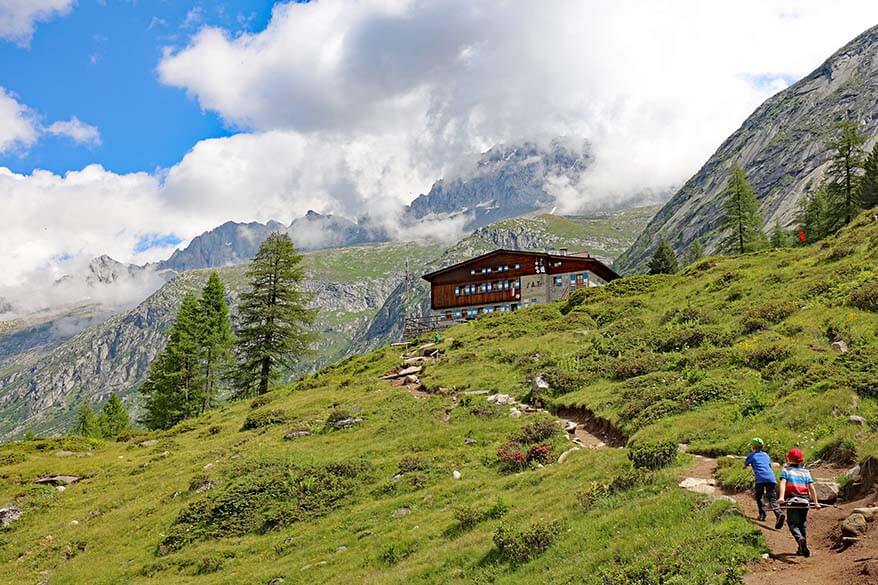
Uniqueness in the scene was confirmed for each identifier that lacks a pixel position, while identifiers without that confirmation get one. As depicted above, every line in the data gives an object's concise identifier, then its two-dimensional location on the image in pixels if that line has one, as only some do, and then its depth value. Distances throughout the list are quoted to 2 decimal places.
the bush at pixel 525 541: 16.41
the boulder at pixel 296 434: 35.81
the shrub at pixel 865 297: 30.22
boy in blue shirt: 14.88
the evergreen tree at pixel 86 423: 92.86
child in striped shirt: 13.29
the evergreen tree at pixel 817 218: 88.19
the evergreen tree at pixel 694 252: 132.88
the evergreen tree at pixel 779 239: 105.12
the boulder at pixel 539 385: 34.12
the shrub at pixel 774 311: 34.03
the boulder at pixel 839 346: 26.31
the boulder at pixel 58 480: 37.53
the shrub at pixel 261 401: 50.69
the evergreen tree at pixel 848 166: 76.50
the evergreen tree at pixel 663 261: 92.62
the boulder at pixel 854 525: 13.10
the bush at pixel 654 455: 19.42
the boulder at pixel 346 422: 35.66
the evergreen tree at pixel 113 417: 92.94
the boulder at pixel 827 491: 15.30
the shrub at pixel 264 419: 41.09
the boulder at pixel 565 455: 24.09
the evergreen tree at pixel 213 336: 69.38
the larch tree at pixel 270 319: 63.88
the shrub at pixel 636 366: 32.94
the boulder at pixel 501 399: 34.22
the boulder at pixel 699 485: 16.45
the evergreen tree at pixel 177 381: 66.81
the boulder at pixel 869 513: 13.34
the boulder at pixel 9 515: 31.88
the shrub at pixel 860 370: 21.08
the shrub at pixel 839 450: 16.97
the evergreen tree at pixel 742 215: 89.75
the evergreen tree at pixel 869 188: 80.56
